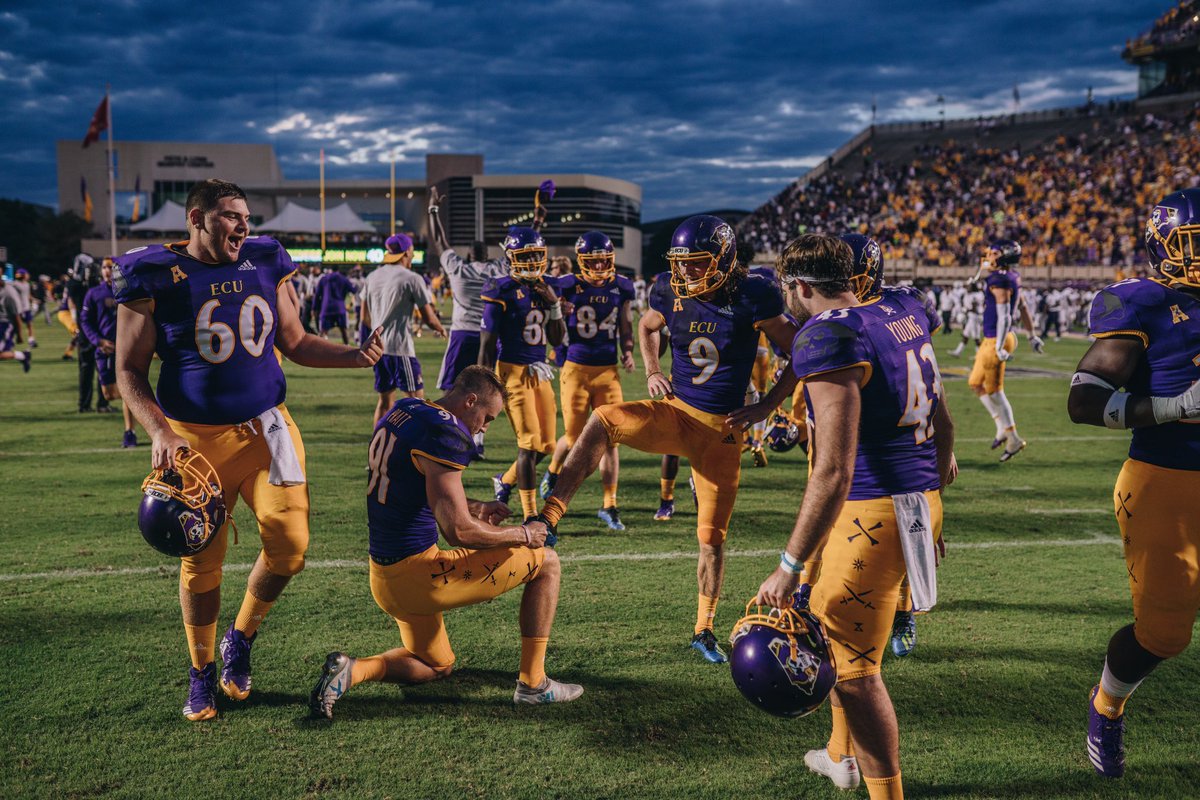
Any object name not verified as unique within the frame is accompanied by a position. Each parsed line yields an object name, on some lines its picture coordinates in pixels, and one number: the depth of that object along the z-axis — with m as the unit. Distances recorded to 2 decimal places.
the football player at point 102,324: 10.12
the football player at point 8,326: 16.67
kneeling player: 3.56
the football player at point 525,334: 7.55
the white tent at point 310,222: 52.34
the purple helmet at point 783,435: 7.55
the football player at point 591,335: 7.56
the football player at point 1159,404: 3.14
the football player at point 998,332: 9.95
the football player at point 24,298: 23.19
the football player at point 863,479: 2.74
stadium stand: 40.18
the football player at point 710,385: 4.54
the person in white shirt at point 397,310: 9.76
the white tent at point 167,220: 49.88
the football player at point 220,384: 3.78
